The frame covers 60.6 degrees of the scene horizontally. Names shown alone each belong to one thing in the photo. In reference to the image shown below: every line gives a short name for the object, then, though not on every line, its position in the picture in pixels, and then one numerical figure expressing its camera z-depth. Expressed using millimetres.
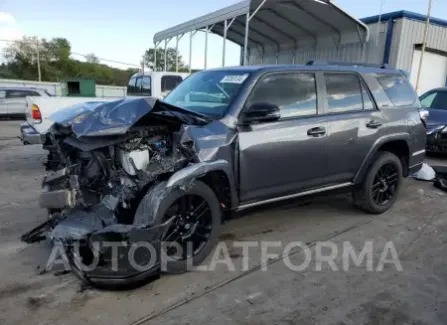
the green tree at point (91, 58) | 62000
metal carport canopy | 14539
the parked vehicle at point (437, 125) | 8742
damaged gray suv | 3051
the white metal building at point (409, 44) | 15016
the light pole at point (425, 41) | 14422
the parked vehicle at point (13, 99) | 17814
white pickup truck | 7359
